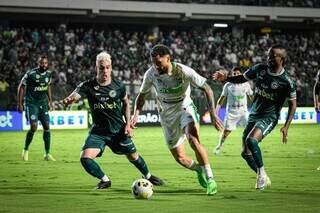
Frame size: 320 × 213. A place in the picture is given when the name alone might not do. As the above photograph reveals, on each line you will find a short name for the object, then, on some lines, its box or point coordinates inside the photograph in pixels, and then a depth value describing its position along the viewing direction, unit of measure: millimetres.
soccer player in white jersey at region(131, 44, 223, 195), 11328
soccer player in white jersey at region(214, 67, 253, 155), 21219
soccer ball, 10820
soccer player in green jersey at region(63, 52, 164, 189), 12172
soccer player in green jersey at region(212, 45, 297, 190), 12148
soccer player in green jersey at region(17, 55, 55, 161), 18609
